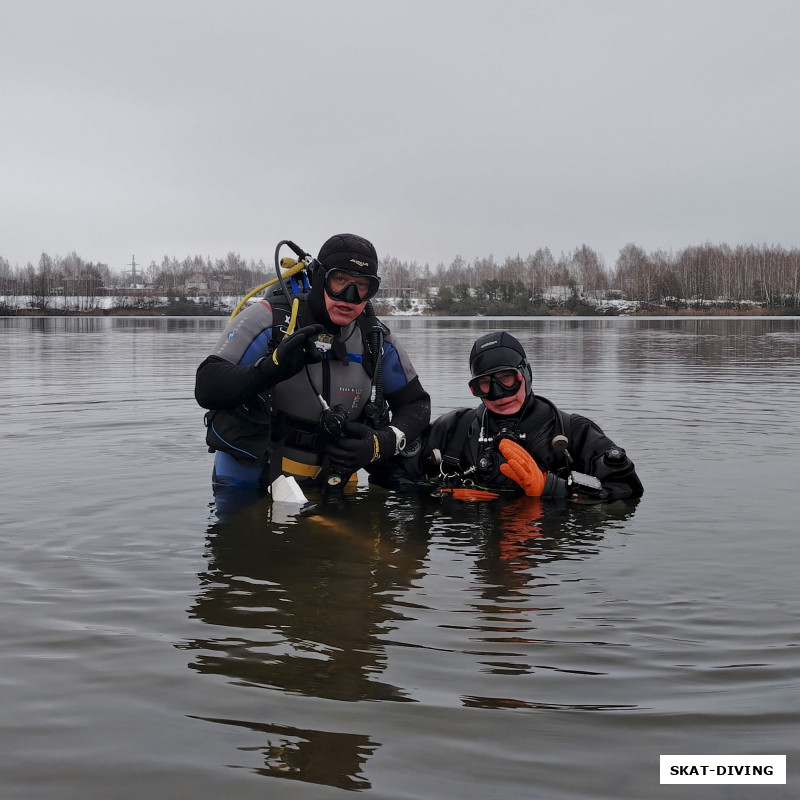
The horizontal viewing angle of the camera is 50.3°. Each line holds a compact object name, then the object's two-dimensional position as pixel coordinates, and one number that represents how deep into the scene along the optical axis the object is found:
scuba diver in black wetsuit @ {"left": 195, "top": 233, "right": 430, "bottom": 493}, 5.03
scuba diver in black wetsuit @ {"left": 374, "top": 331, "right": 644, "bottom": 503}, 5.14
